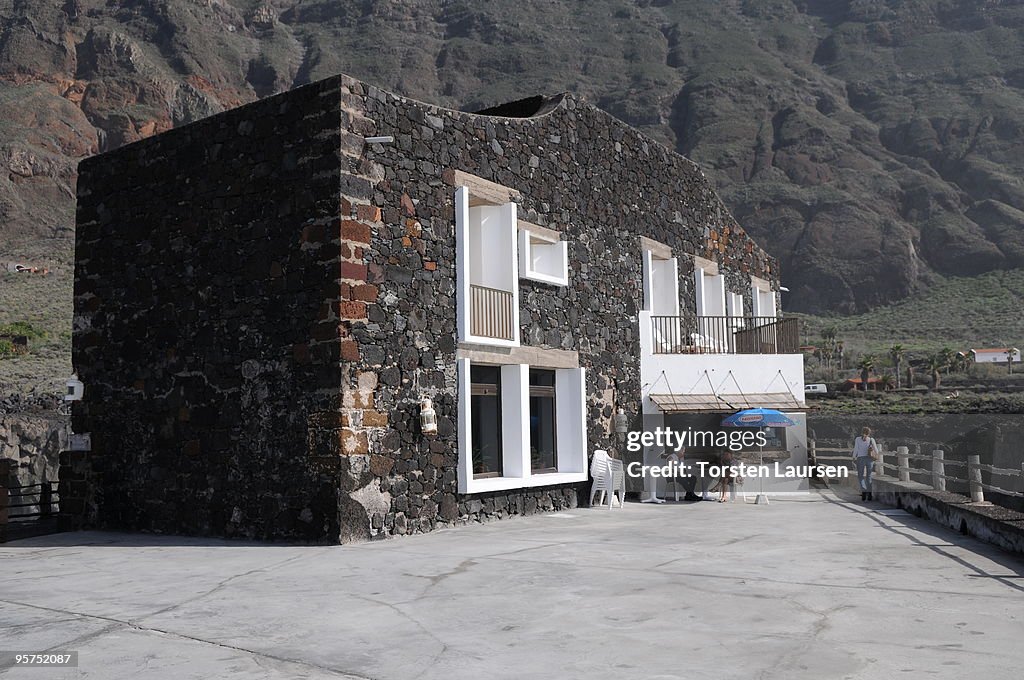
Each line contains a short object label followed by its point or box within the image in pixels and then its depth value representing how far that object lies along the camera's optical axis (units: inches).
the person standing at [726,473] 719.7
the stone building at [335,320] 457.7
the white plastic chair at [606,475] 641.6
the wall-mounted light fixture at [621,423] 690.8
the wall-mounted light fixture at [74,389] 542.0
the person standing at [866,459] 717.9
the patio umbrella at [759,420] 702.5
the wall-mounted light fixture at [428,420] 480.1
